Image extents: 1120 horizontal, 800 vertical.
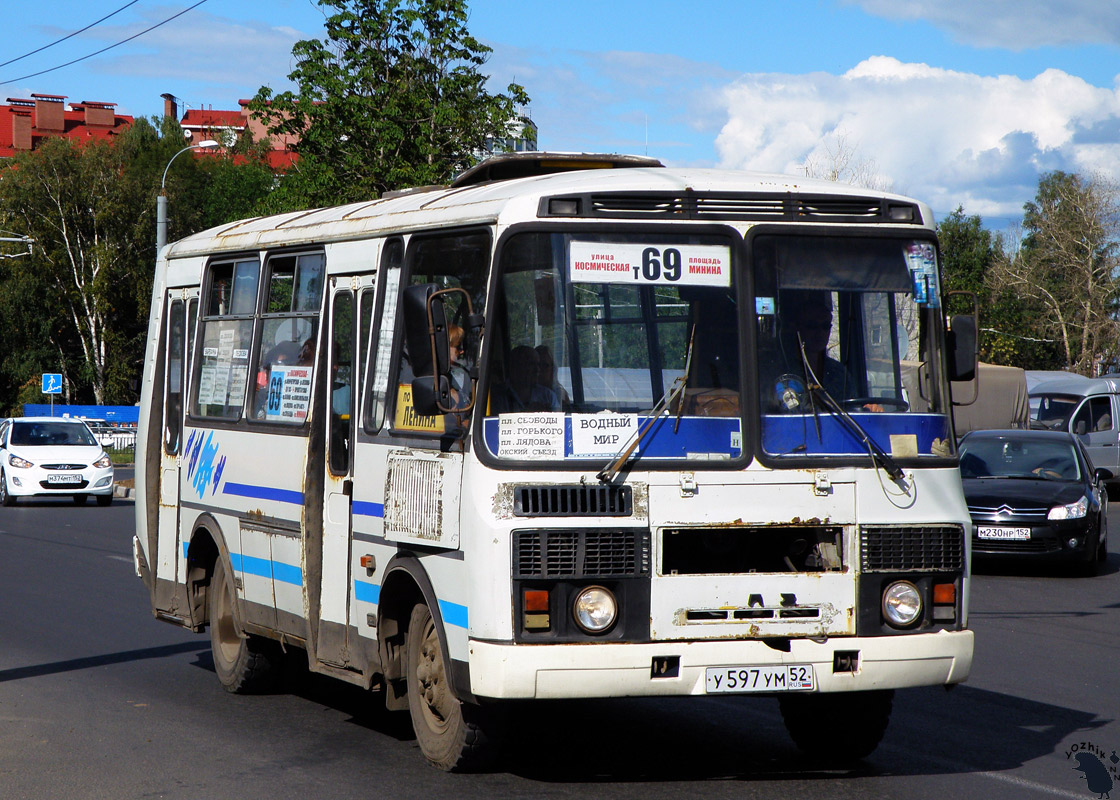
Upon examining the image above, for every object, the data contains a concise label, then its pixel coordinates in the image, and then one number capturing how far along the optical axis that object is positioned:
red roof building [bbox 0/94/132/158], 101.00
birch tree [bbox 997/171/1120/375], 72.62
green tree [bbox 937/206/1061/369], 71.69
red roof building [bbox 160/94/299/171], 90.71
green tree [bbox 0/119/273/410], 70.19
